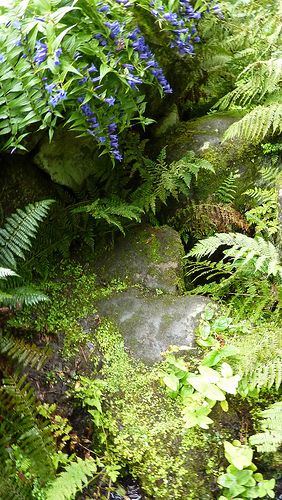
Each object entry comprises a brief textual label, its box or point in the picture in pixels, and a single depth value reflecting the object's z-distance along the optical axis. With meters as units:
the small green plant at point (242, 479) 2.19
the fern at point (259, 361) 2.29
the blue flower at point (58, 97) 2.14
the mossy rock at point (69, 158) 2.78
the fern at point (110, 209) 2.83
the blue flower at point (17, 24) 2.15
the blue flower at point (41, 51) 2.13
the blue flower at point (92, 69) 2.27
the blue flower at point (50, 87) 2.17
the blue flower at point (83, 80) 2.26
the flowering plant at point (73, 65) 2.17
